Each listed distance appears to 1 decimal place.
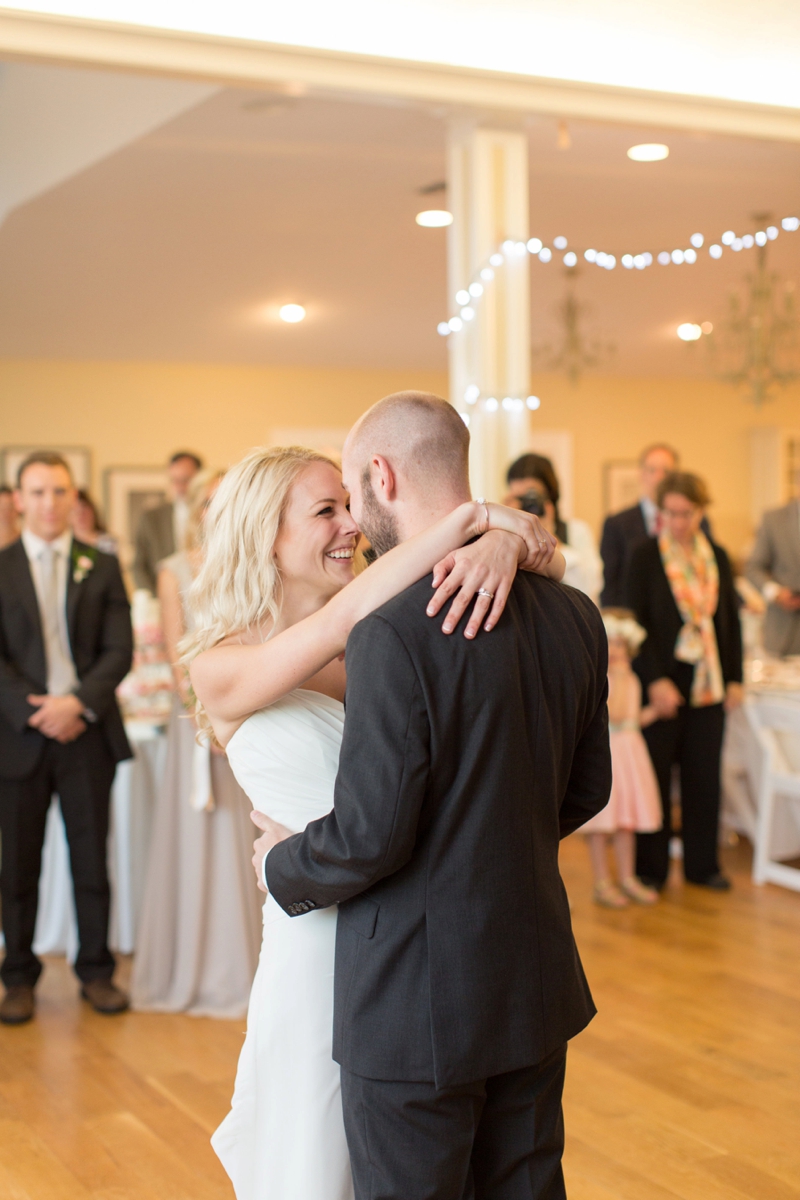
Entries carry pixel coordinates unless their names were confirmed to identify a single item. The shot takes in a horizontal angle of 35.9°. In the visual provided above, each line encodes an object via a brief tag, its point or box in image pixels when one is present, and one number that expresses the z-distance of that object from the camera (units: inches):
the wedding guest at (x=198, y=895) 155.1
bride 60.5
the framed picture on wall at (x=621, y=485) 465.7
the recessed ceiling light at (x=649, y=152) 203.2
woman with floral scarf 202.5
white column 178.4
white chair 207.5
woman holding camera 168.9
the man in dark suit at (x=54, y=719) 153.6
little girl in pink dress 191.3
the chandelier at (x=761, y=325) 291.0
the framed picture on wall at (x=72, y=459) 378.9
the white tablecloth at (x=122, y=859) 179.0
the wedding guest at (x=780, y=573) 237.3
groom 53.7
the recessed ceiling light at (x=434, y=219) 246.7
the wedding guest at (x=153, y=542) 253.1
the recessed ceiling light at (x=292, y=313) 335.7
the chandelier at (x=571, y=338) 328.5
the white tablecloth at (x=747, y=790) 216.5
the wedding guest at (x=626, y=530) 234.4
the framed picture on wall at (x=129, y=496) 392.2
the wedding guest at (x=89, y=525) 247.4
